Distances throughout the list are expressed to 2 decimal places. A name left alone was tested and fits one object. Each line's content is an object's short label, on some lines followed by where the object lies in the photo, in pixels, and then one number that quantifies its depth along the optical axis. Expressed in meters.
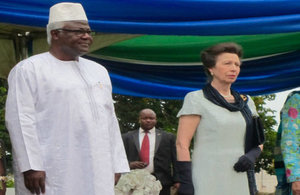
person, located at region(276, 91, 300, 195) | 5.26
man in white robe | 4.07
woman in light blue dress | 4.71
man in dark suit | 8.52
